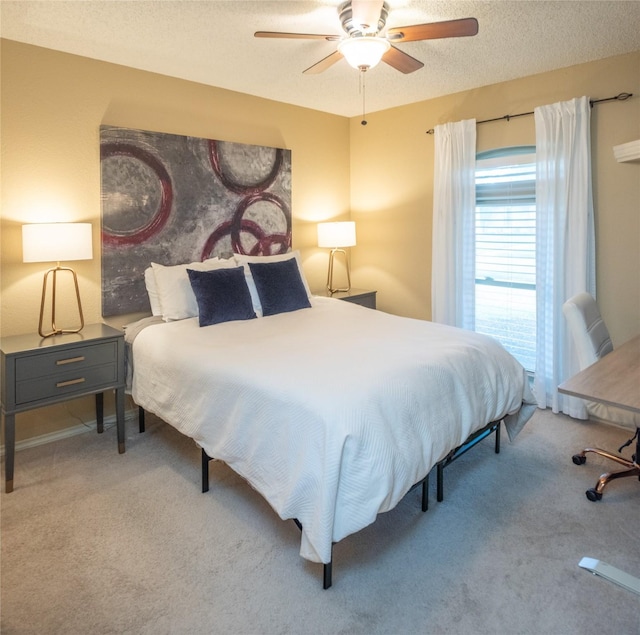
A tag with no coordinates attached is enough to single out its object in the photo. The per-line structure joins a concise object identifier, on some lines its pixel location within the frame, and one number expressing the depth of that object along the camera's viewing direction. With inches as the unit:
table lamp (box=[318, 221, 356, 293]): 176.7
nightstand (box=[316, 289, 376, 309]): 176.9
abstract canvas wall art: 132.0
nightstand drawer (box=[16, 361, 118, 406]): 104.0
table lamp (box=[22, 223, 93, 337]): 108.3
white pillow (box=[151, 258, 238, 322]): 130.0
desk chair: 97.1
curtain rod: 126.0
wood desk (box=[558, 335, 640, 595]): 70.3
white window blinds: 150.3
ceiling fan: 86.7
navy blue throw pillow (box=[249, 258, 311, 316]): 139.8
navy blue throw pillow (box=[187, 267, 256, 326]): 125.3
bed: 71.9
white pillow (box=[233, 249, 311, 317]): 141.0
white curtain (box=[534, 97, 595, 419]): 132.9
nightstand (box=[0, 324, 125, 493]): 102.0
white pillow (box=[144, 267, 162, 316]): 135.3
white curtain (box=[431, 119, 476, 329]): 157.6
